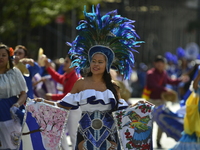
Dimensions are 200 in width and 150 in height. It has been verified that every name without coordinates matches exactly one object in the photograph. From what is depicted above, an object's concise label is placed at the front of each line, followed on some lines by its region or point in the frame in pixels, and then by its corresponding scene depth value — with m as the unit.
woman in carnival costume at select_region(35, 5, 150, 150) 12.02
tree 33.56
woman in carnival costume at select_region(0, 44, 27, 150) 14.38
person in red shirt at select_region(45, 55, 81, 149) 16.27
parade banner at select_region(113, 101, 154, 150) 12.36
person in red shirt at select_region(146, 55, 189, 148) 22.09
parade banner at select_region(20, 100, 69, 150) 12.55
